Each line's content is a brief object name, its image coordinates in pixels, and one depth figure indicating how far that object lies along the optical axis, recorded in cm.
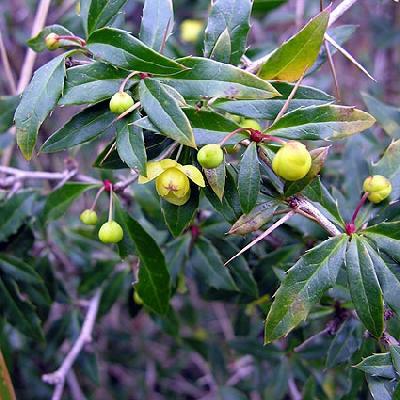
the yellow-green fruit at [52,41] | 26
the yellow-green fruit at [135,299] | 33
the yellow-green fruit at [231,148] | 25
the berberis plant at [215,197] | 25
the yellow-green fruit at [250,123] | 27
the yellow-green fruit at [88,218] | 29
